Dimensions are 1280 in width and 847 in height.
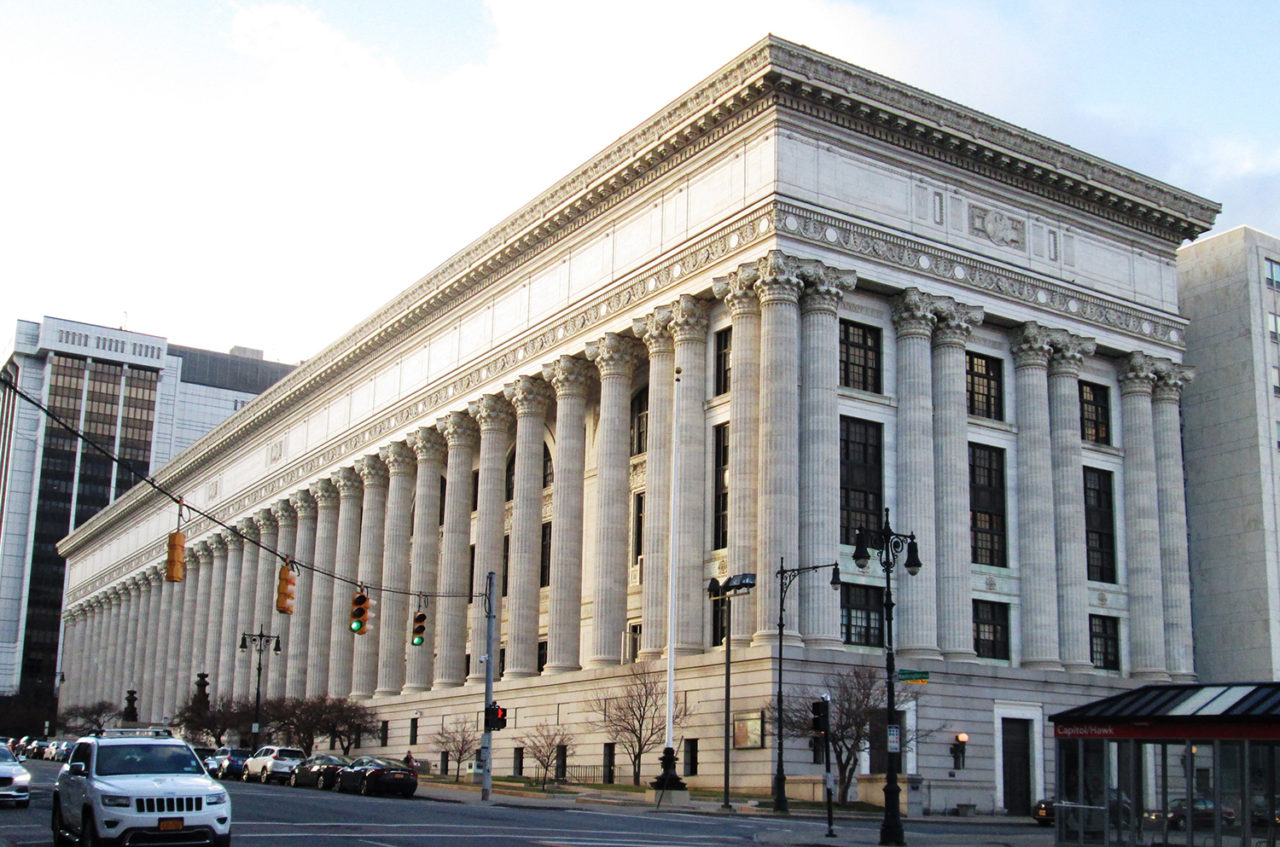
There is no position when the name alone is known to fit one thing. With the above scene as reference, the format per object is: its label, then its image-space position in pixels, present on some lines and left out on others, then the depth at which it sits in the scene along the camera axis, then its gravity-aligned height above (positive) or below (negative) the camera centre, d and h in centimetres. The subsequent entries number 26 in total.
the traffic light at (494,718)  5131 -97
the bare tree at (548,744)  6203 -229
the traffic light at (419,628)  4551 +197
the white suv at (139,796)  2192 -177
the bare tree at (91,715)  13888 -331
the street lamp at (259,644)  8647 +281
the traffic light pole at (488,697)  4928 -23
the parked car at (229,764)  6831 -379
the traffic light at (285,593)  3816 +251
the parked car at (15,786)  3572 -265
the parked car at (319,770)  5606 -338
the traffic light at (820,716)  3959 -50
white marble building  5578 +1241
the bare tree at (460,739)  6938 -241
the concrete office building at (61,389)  19700 +4051
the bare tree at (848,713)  4928 -52
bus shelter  2498 -116
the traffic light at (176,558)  3409 +304
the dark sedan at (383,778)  5056 -321
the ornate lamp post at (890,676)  3269 +58
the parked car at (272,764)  6291 -347
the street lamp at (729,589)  4716 +377
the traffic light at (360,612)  3947 +212
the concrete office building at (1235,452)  6812 +1258
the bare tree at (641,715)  5569 -82
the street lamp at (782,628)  4588 +231
